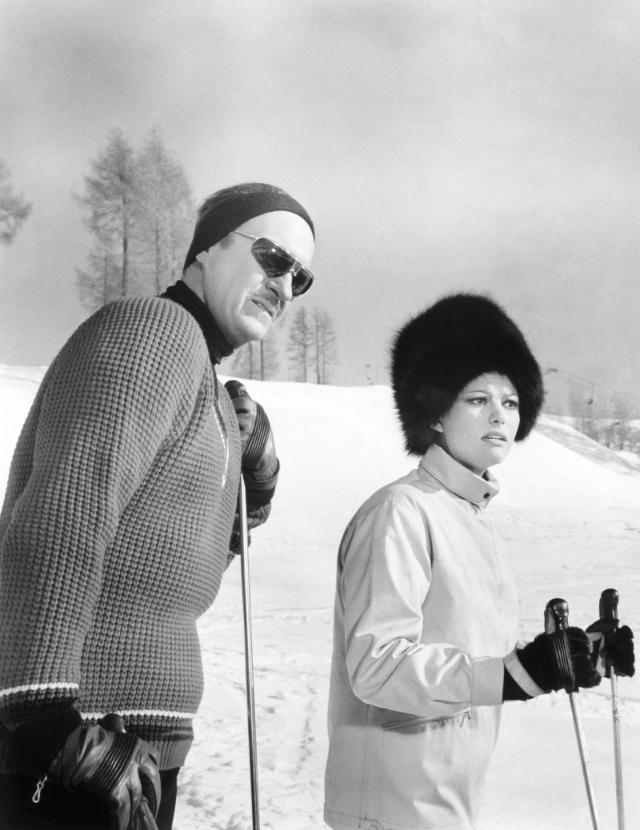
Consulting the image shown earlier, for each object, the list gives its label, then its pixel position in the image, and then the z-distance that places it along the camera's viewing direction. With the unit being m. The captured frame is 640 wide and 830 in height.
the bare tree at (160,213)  17.19
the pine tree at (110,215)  16.91
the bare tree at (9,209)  14.33
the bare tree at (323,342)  24.43
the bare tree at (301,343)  24.38
